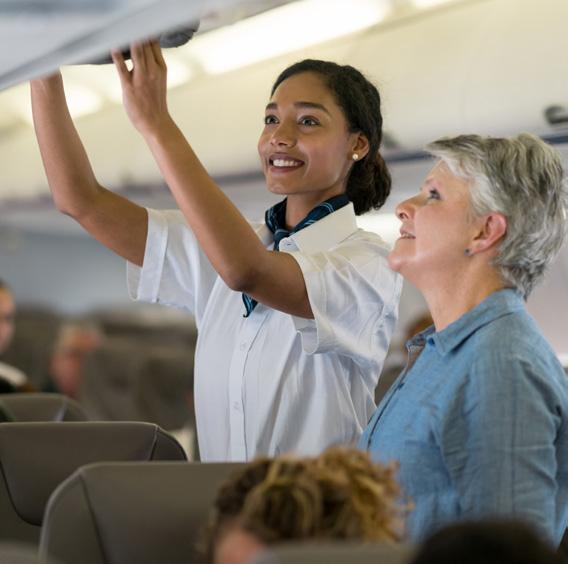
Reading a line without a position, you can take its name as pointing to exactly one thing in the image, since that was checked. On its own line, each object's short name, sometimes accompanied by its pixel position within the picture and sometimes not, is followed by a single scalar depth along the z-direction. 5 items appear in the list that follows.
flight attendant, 2.60
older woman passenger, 2.02
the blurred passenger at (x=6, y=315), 6.83
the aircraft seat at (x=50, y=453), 2.56
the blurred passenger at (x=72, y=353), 9.55
